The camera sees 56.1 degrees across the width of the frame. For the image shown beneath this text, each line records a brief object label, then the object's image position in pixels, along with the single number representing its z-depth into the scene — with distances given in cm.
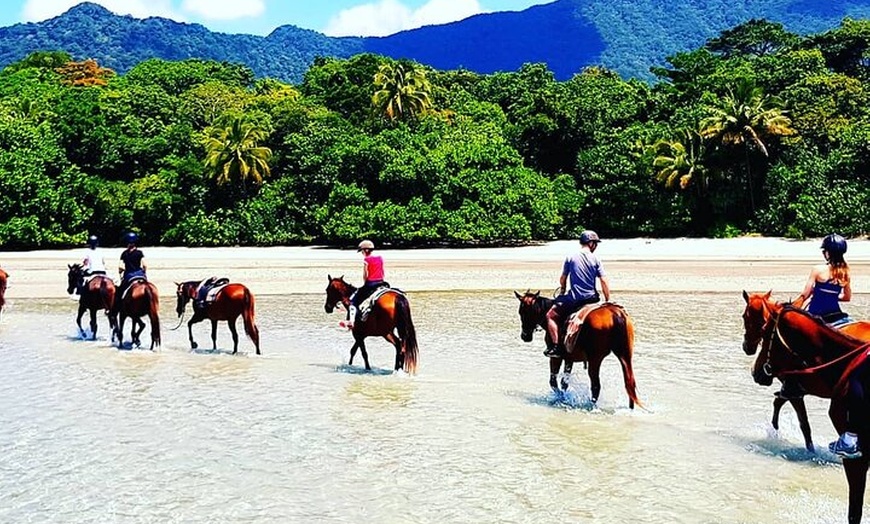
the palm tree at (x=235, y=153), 5175
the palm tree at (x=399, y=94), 5931
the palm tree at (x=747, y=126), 4962
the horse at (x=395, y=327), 1345
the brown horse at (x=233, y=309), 1586
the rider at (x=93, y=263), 1808
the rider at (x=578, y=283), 1113
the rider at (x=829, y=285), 811
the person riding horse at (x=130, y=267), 1628
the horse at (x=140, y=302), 1597
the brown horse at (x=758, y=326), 906
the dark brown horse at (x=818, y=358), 638
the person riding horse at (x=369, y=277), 1380
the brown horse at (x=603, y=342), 1059
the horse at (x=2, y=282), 2039
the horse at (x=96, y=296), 1767
